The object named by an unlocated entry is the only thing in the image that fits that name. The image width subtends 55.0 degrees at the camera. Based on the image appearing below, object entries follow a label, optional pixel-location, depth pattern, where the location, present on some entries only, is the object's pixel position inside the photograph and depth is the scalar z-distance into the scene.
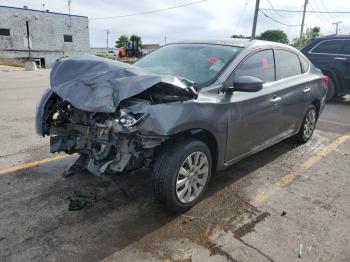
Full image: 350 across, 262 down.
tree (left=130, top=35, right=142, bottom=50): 39.69
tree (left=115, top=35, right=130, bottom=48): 85.17
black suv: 9.36
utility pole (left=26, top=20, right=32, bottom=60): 40.85
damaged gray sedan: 3.01
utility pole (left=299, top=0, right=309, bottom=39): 36.17
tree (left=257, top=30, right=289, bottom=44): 65.43
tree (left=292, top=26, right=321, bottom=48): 55.16
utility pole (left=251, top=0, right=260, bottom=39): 25.88
